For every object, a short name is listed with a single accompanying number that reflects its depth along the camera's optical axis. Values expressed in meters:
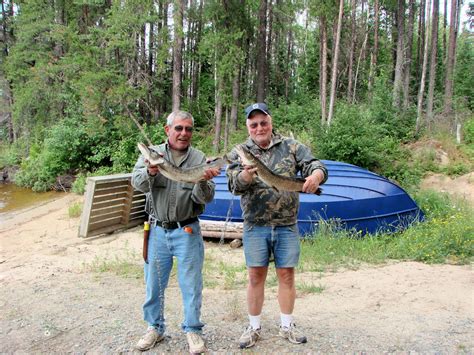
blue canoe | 8.85
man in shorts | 3.68
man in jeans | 3.62
